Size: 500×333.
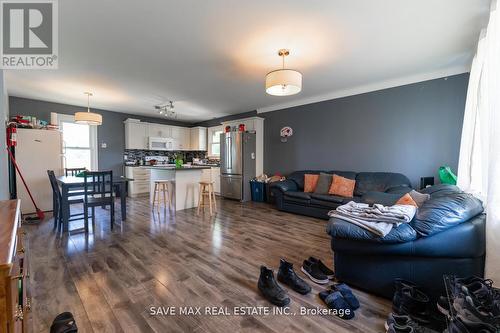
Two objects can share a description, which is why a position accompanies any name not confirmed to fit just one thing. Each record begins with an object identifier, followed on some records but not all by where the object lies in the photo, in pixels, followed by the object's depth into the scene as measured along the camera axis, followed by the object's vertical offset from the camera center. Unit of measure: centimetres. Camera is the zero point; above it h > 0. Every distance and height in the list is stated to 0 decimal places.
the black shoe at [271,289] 169 -106
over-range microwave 671 +49
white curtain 152 +19
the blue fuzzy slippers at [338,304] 156 -108
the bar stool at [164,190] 449 -66
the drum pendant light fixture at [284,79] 241 +91
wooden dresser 61 -41
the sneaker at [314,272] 199 -107
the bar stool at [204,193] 438 -72
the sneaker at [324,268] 208 -107
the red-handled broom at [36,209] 379 -95
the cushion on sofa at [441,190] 210 -30
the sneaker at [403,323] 134 -102
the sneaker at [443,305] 141 -96
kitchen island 452 -50
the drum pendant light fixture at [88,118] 396 +74
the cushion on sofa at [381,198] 283 -52
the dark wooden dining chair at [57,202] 332 -67
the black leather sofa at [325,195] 372 -62
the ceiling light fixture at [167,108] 536 +133
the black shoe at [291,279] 184 -106
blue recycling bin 558 -81
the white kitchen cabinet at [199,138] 747 +73
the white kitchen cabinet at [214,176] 662 -52
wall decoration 542 +67
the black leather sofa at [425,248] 158 -67
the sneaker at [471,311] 110 -79
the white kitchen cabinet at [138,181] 617 -66
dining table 312 -44
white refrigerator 411 -8
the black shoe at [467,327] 105 -83
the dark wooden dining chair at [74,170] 436 -26
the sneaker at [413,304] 148 -100
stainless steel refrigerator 568 -10
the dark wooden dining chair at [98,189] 325 -49
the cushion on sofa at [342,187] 403 -50
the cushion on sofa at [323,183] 430 -46
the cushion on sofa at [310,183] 456 -48
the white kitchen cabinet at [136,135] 632 +71
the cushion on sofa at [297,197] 418 -73
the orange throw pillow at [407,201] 224 -42
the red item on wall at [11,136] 377 +38
